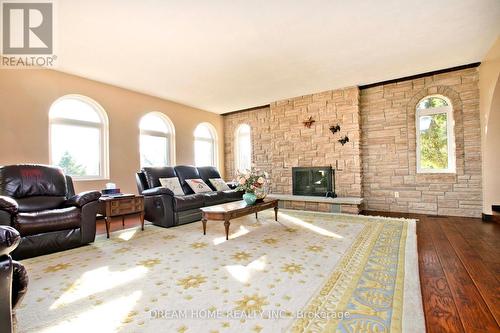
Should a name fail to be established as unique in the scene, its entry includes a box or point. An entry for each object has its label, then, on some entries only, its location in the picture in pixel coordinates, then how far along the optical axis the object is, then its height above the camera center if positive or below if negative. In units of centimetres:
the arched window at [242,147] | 722 +64
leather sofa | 388 -53
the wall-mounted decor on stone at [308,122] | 563 +107
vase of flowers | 373 -26
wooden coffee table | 314 -60
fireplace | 536 -33
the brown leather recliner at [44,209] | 254 -47
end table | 338 -54
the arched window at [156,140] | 548 +69
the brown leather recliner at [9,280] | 114 -56
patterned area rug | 145 -94
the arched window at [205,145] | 688 +70
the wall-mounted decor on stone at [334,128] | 528 +85
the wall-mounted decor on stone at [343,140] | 516 +57
